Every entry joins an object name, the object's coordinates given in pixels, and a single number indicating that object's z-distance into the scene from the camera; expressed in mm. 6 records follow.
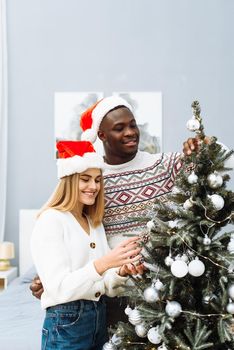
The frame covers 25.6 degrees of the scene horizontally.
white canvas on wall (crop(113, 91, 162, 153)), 4305
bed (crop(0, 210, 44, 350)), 2547
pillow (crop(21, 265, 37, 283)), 3713
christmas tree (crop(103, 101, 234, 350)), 1386
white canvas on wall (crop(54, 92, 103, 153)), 4355
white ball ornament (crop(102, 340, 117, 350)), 1564
